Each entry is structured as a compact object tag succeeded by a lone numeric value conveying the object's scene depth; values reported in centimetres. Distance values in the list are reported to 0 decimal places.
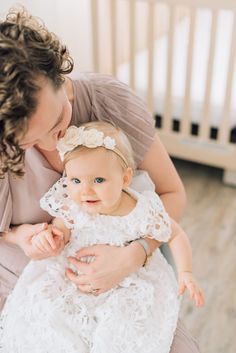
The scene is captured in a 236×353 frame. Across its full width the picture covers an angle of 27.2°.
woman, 83
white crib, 222
